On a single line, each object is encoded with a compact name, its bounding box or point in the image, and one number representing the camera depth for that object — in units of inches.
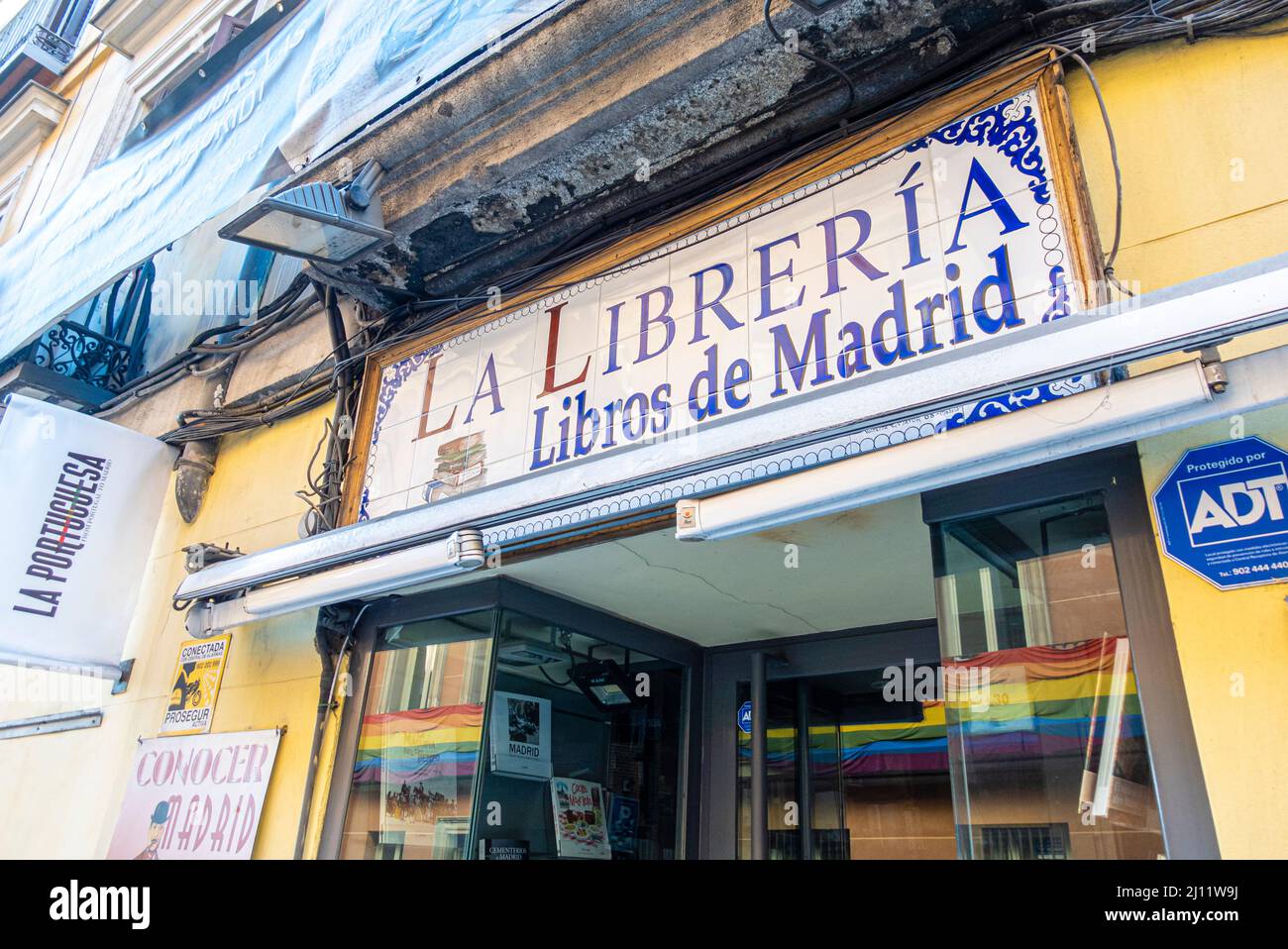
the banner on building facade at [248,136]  161.9
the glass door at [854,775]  176.6
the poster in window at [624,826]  173.5
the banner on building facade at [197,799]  169.5
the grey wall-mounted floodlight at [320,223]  158.2
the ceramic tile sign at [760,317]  116.6
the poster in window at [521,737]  158.6
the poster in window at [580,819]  167.2
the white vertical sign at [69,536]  197.0
